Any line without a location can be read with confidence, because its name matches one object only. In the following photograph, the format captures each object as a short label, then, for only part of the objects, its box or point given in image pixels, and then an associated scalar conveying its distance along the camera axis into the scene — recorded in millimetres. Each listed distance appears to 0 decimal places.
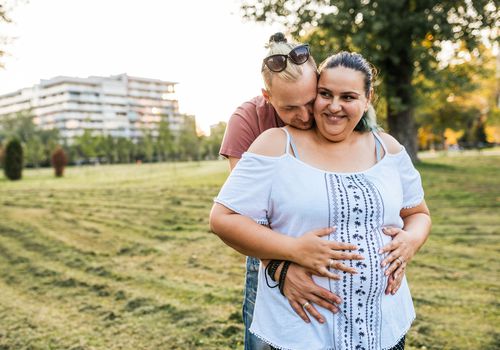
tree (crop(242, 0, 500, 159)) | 16234
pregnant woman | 1705
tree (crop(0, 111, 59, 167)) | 69812
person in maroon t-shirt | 1746
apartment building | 116875
